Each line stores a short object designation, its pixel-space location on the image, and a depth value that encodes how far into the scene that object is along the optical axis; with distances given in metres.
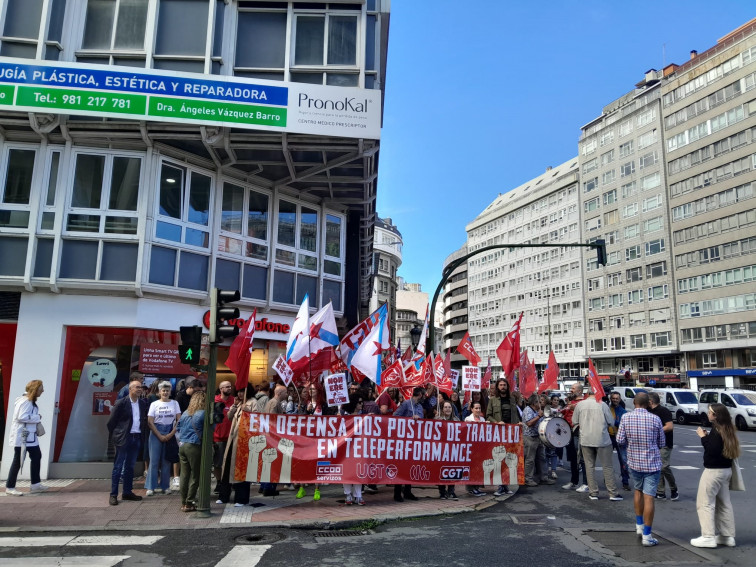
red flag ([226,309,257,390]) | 10.29
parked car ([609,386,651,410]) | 32.67
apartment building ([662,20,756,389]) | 52.75
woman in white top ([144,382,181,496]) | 10.05
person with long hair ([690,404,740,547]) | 7.09
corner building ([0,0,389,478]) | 11.91
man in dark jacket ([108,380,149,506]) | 9.40
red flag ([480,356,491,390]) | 19.28
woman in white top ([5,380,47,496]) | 10.08
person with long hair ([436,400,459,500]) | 10.24
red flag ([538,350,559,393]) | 17.14
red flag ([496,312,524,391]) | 14.16
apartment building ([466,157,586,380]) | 75.62
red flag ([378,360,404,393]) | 11.65
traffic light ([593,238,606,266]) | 17.08
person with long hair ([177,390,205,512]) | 8.95
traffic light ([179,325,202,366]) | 9.00
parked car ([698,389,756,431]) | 26.22
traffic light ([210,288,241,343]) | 8.88
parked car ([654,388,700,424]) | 30.72
